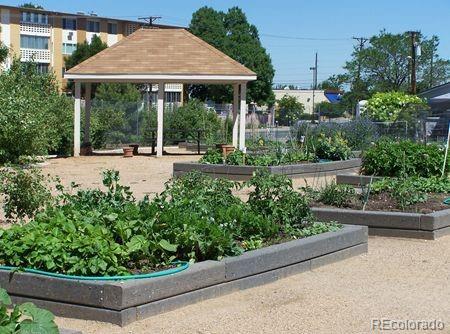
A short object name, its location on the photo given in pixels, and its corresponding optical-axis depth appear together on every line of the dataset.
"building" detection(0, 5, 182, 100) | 72.44
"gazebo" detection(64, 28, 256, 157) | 25.27
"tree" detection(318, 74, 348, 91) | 74.81
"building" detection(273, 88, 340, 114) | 99.96
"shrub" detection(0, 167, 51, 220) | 8.88
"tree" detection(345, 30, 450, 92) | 67.94
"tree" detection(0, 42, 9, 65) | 26.24
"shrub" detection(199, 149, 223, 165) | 18.69
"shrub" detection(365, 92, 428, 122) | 34.44
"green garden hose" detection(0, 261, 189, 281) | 6.04
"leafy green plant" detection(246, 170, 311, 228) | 8.84
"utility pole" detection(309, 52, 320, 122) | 100.25
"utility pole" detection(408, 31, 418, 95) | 53.88
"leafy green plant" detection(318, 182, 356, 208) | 11.18
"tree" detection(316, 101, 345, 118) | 66.50
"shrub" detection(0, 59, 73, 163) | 16.89
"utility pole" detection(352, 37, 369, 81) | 75.45
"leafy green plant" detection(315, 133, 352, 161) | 20.27
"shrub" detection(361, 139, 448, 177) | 15.17
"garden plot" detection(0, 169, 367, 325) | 6.07
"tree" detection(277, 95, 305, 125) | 71.54
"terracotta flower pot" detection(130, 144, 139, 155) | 26.19
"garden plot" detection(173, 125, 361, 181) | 17.66
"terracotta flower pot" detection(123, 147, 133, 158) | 25.30
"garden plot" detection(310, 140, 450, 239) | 10.19
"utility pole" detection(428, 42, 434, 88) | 70.75
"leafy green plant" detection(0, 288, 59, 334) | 4.06
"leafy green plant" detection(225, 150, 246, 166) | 18.16
